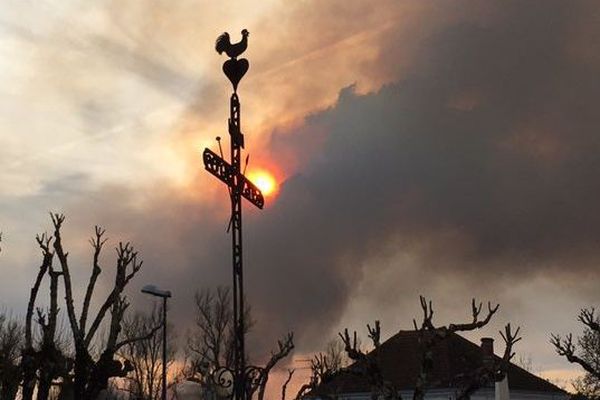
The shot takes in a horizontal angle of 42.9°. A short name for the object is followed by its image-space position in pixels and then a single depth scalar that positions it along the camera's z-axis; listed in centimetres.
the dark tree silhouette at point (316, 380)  2556
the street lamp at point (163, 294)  2936
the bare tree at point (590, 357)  4619
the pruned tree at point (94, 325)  1991
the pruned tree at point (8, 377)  2587
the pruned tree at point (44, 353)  2123
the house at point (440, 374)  4603
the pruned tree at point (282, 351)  3026
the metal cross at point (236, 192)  1096
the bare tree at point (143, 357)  5766
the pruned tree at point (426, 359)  2184
